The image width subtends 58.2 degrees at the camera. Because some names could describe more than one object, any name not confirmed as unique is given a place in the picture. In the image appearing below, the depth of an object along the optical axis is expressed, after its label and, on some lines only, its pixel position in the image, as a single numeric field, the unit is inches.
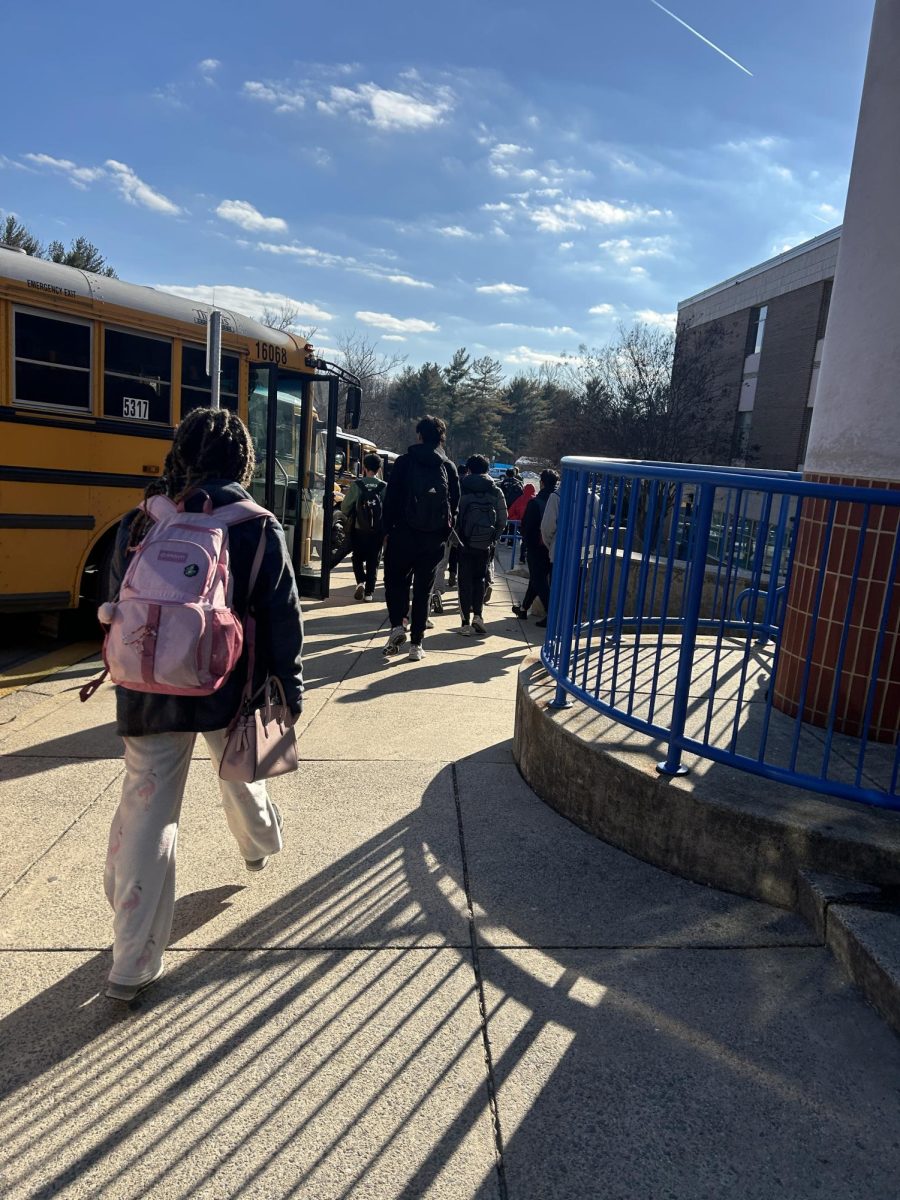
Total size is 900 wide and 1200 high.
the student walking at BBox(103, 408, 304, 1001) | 94.0
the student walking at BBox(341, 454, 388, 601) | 360.2
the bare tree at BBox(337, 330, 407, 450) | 2094.0
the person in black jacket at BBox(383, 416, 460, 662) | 254.5
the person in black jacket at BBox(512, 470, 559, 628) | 335.9
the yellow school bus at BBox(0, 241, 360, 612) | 238.4
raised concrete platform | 101.5
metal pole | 222.4
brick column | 134.6
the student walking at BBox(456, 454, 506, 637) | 315.9
